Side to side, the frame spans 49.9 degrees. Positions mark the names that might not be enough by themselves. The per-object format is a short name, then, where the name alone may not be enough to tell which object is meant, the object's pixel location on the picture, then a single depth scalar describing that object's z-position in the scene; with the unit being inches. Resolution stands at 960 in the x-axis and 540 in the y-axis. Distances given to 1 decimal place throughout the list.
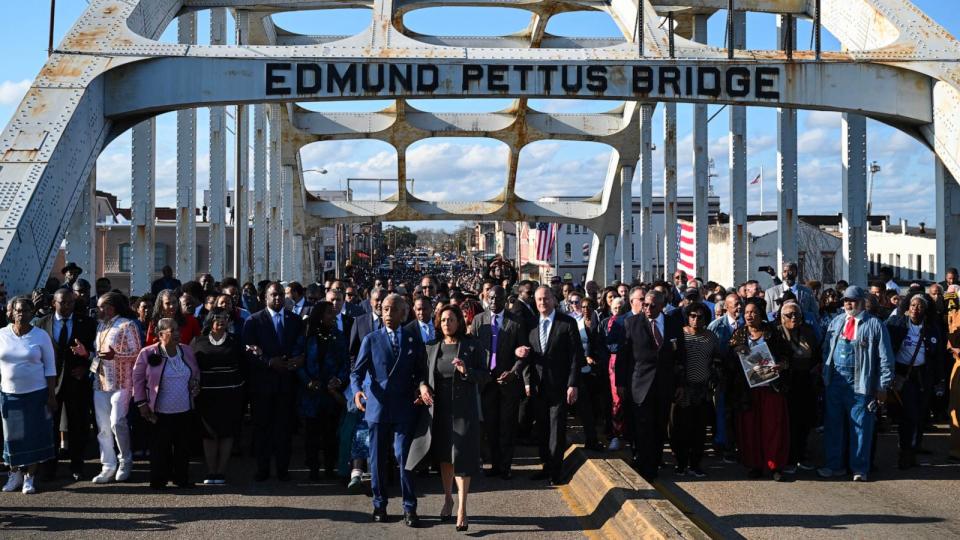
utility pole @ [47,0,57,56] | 568.8
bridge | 523.5
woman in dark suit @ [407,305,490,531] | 300.7
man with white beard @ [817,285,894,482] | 360.2
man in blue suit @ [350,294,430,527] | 303.4
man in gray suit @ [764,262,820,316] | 464.8
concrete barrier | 261.3
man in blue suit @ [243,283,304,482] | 370.3
